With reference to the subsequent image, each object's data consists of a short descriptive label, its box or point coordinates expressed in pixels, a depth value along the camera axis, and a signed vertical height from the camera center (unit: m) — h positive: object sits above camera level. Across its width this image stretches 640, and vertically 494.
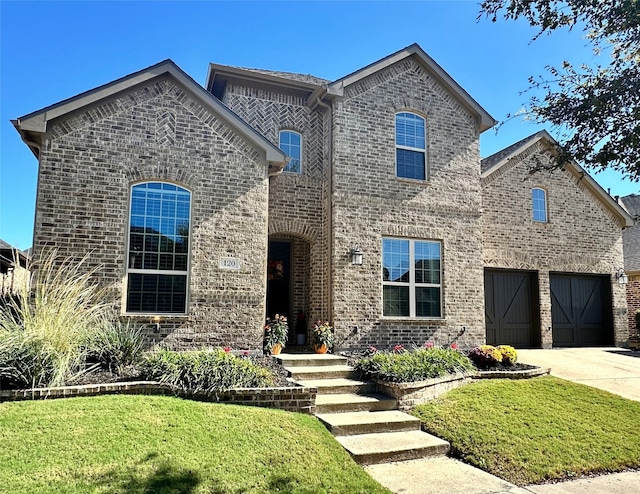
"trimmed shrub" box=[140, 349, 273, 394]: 7.03 -1.12
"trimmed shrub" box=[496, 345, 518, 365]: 10.55 -1.21
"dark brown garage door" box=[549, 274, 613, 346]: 15.28 -0.27
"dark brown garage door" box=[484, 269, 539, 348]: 14.27 -0.18
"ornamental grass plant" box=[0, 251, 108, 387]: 6.48 -0.59
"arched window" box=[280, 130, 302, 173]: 12.41 +3.96
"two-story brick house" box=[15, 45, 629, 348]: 9.42 +2.25
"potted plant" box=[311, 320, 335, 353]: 10.83 -0.87
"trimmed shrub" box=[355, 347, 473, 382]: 8.49 -1.22
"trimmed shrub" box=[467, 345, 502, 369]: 10.29 -1.22
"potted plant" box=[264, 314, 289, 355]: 10.38 -0.79
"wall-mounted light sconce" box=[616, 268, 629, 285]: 15.99 +0.84
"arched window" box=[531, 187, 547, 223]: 15.26 +3.14
